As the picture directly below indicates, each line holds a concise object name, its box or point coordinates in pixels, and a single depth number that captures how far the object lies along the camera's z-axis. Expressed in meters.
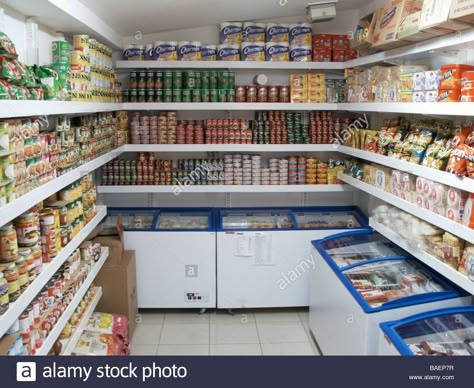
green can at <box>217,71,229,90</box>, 4.89
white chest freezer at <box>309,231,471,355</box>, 3.17
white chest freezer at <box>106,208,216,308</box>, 4.89
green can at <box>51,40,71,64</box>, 3.10
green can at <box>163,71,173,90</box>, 4.86
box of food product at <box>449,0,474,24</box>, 2.51
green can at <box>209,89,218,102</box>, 4.86
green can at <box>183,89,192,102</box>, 4.84
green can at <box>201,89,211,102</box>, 4.85
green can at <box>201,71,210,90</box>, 4.88
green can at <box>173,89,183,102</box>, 4.84
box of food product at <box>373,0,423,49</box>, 3.44
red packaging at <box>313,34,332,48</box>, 5.02
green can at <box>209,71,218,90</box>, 4.88
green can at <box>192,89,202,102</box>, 4.84
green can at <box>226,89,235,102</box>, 4.88
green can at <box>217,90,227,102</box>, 4.88
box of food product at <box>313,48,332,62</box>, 5.01
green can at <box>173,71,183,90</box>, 4.86
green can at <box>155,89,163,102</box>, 4.85
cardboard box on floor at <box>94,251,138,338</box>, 4.38
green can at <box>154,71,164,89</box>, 4.85
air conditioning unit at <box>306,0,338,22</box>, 4.60
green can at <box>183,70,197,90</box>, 4.87
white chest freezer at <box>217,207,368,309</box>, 4.89
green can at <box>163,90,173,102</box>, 4.85
